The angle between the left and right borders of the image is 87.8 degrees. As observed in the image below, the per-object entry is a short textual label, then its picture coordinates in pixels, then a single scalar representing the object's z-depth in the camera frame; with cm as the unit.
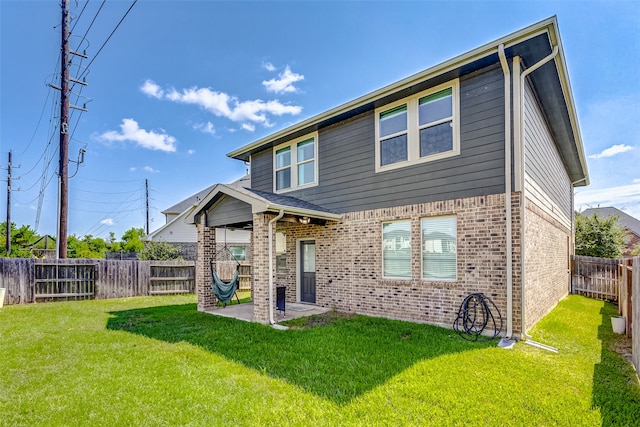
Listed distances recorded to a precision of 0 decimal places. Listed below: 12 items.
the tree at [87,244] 2595
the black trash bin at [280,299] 783
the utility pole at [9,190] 2420
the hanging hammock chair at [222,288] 897
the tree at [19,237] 2600
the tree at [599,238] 1612
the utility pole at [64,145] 1188
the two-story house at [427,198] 591
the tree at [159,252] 1625
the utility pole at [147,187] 3234
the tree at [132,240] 2505
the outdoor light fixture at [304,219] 798
